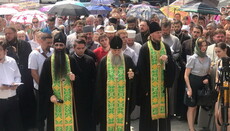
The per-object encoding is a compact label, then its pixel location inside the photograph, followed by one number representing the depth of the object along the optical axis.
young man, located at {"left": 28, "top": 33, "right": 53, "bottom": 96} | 6.45
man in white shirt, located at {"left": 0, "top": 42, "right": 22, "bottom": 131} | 6.07
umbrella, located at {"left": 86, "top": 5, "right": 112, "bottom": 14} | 14.69
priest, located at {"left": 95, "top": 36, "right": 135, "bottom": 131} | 5.96
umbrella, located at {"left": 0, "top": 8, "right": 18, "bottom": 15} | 10.74
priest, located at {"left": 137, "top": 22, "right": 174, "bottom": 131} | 6.30
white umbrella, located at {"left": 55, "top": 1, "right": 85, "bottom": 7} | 10.01
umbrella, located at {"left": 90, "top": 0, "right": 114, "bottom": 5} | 15.35
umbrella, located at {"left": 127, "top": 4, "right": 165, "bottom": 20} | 9.99
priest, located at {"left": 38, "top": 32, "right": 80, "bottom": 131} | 5.79
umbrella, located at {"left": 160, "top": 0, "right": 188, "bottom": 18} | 13.55
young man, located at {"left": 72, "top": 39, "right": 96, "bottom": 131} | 6.14
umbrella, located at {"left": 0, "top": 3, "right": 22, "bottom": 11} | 11.80
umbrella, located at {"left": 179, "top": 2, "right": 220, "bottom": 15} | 10.17
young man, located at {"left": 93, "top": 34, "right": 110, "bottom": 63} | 6.82
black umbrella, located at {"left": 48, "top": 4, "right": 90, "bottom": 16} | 9.58
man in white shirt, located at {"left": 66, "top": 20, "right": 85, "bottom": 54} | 7.90
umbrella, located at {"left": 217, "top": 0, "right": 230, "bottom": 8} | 21.35
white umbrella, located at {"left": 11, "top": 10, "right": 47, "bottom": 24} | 10.02
